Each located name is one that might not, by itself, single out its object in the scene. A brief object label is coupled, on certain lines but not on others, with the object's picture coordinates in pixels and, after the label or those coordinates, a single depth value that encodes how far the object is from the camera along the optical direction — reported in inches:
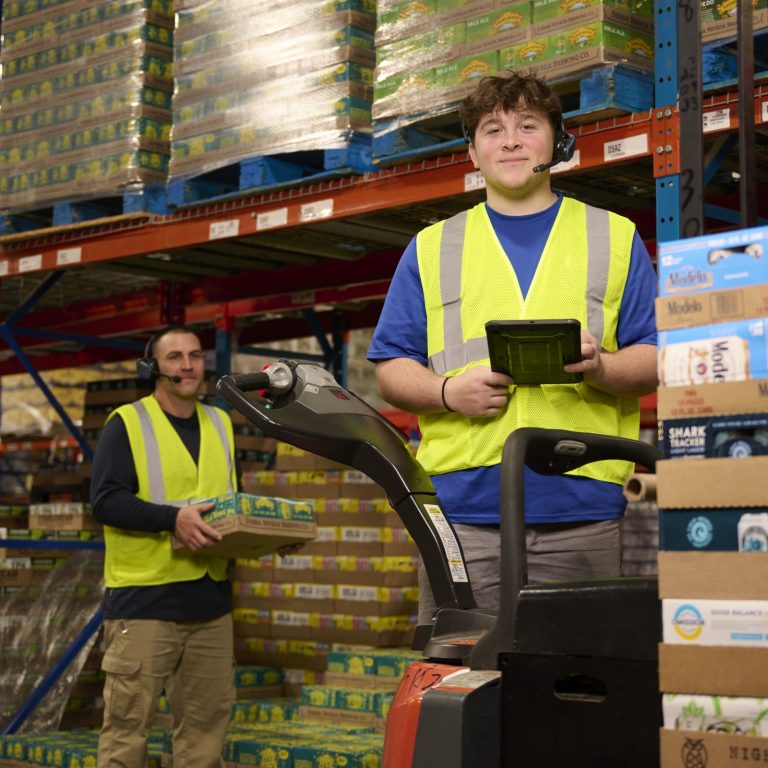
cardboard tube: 108.8
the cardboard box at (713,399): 104.2
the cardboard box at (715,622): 101.9
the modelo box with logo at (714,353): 104.7
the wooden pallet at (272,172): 249.3
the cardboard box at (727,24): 192.8
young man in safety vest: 136.5
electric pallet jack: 106.1
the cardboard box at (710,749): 100.6
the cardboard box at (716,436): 104.4
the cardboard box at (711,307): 105.3
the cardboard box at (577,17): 204.3
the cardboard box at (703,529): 103.5
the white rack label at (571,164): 214.9
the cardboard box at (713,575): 102.0
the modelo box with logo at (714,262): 106.0
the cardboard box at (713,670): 101.5
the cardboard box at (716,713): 101.3
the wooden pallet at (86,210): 290.8
